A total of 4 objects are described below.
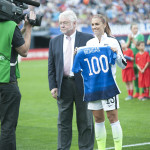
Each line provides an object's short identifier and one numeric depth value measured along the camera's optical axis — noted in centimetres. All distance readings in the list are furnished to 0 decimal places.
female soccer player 1373
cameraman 1222
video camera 1187
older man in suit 1437
